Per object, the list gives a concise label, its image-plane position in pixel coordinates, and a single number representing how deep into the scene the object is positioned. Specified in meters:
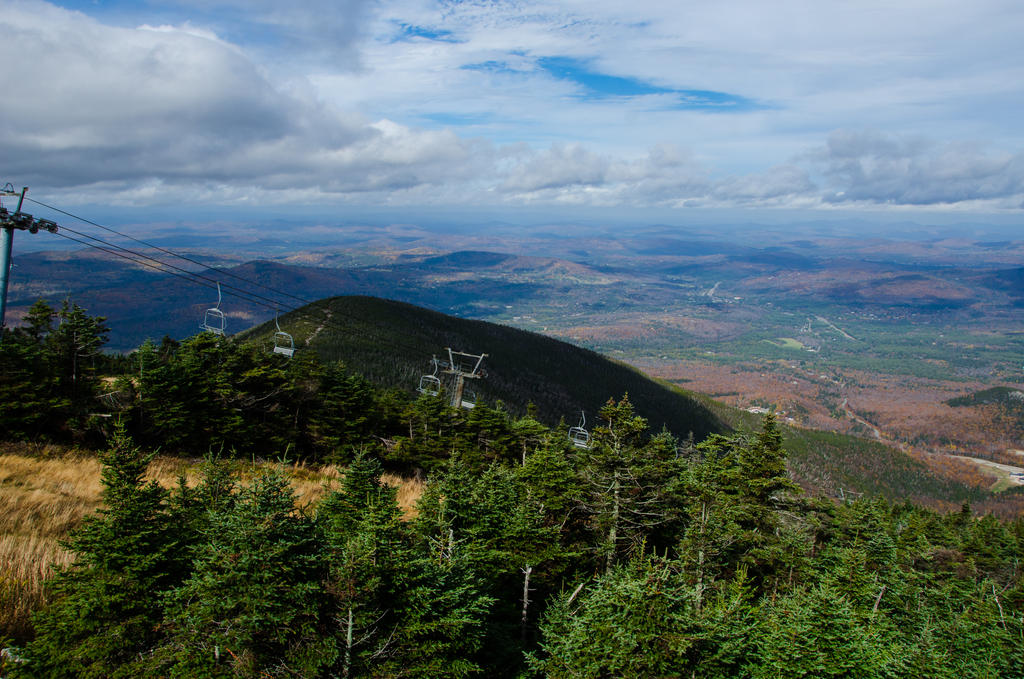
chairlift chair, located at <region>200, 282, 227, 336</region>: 29.46
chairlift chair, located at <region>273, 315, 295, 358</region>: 34.47
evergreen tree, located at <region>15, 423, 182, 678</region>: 6.14
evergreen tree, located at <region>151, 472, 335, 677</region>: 6.14
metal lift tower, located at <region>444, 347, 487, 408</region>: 30.94
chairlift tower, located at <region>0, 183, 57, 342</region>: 18.84
